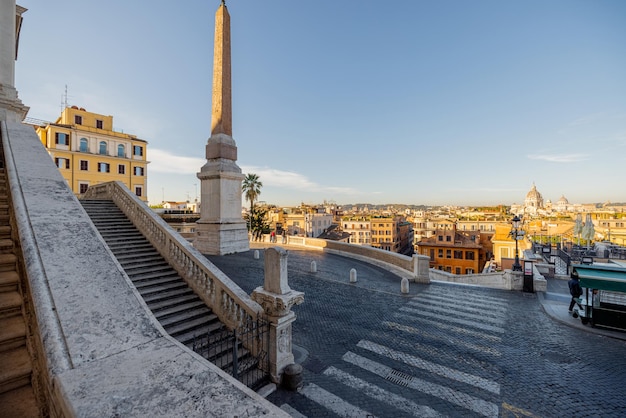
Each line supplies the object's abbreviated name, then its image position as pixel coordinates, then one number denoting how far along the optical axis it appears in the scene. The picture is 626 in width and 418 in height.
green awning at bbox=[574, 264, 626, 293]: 8.27
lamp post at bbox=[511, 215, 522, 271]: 15.32
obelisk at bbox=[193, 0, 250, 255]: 17.56
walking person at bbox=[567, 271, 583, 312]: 9.70
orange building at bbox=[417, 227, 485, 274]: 51.25
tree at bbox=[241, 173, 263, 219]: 43.75
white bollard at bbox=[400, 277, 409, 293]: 12.19
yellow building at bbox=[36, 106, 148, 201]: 36.81
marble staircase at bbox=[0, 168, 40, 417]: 3.11
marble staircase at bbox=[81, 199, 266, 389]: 5.64
